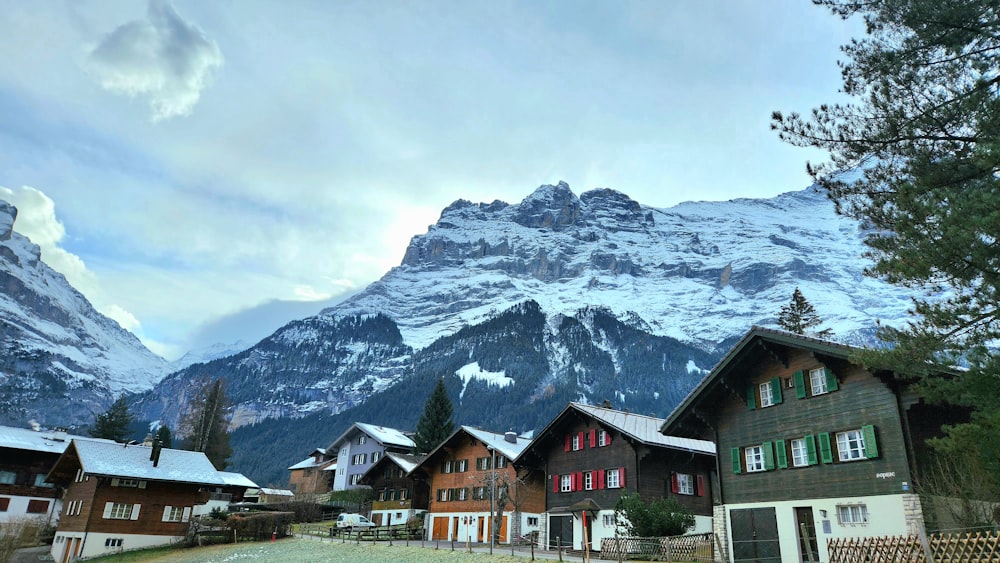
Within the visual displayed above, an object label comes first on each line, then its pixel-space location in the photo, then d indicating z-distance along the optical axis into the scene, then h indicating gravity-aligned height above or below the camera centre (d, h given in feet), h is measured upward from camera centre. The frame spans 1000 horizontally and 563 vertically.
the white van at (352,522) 166.71 -0.25
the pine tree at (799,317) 190.90 +62.14
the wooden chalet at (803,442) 76.28 +11.87
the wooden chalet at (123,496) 143.23 +3.25
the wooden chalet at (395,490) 198.59 +9.59
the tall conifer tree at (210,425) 261.44 +34.00
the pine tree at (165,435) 282.56 +31.41
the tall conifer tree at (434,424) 258.57 +37.25
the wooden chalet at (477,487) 152.46 +9.14
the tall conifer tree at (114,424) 269.44 +33.48
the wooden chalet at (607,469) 124.47 +11.72
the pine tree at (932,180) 49.96 +28.13
